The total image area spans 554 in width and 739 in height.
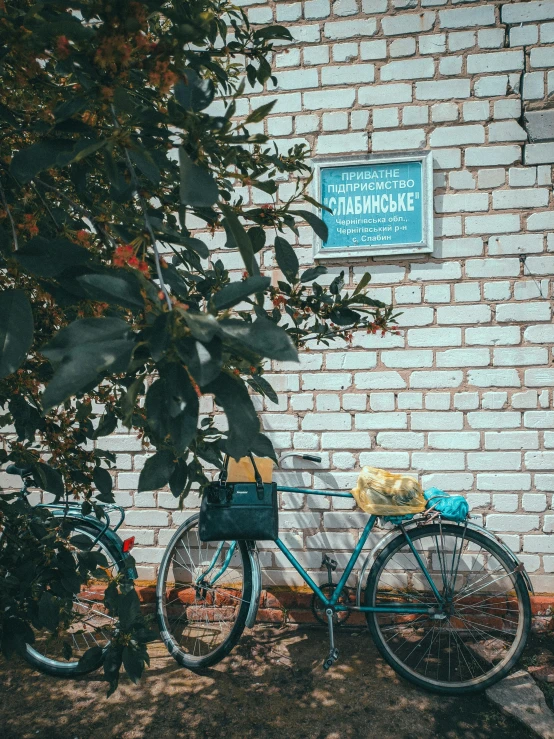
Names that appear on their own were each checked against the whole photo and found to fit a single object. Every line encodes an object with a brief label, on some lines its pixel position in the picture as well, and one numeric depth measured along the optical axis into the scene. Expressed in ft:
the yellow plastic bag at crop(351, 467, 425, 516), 7.70
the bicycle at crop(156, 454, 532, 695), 7.82
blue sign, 8.95
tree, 2.18
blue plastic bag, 7.71
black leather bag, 7.64
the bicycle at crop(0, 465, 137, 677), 8.10
